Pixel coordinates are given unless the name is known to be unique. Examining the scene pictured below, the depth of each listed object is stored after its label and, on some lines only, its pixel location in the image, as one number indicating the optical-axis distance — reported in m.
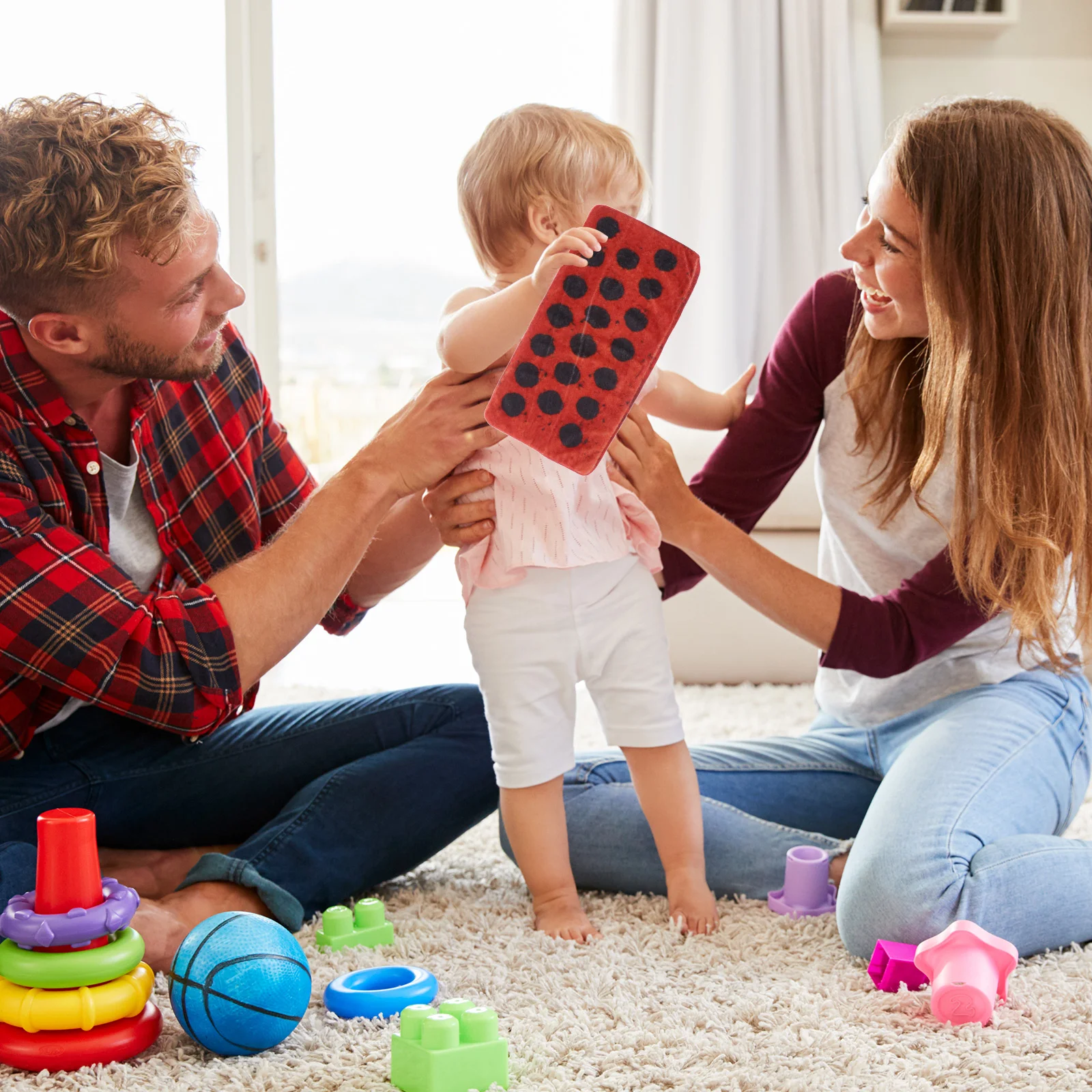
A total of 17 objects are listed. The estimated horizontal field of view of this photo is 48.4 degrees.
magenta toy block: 1.07
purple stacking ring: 0.91
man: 1.11
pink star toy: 0.99
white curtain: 3.31
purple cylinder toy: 1.27
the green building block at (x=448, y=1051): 0.87
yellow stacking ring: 0.93
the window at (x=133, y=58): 3.02
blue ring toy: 1.03
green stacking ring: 0.92
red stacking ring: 0.93
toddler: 1.22
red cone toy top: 0.91
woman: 1.15
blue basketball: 0.93
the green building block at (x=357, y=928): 1.18
